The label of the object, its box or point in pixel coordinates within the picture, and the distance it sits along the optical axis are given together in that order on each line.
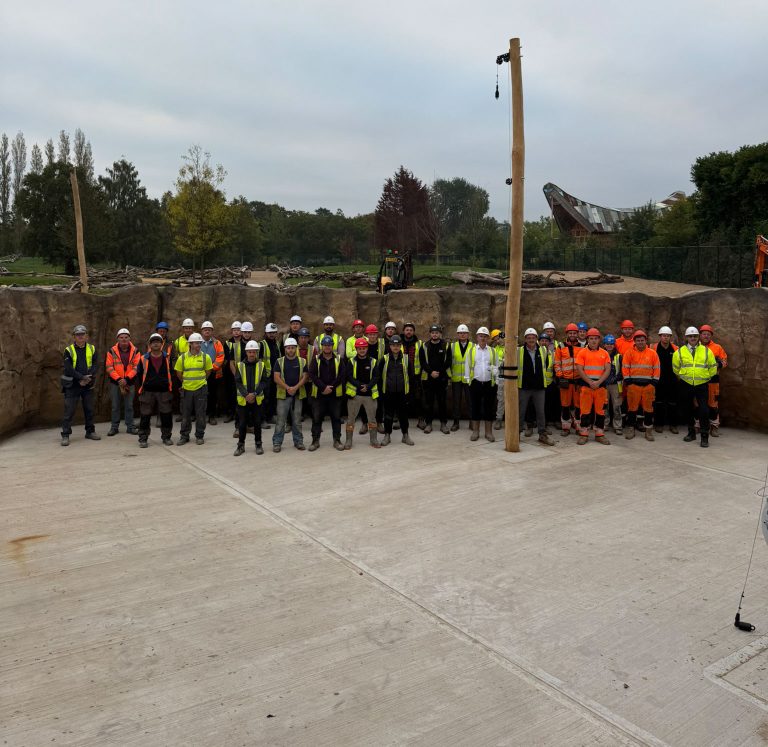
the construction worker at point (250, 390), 9.09
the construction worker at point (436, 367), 10.17
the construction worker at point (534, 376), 9.72
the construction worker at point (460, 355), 10.09
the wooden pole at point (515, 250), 8.63
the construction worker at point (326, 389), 9.39
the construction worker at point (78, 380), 9.65
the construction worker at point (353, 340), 10.07
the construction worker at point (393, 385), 9.65
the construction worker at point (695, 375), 9.54
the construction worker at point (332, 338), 10.16
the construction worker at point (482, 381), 9.91
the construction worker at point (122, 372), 10.05
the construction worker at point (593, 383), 9.70
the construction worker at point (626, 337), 10.38
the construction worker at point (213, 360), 10.47
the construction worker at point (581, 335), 10.41
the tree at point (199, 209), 25.23
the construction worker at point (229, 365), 10.44
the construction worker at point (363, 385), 9.51
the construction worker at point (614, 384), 9.94
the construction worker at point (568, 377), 9.98
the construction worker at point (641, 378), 9.80
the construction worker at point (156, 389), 9.55
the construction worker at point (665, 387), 10.05
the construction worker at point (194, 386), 9.62
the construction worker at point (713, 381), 9.83
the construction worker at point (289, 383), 9.35
